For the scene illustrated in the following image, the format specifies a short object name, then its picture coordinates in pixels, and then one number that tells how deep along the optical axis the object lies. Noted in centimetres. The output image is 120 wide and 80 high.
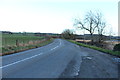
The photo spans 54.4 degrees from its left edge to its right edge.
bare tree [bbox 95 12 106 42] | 3442
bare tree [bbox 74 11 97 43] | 3751
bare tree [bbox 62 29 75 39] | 6487
